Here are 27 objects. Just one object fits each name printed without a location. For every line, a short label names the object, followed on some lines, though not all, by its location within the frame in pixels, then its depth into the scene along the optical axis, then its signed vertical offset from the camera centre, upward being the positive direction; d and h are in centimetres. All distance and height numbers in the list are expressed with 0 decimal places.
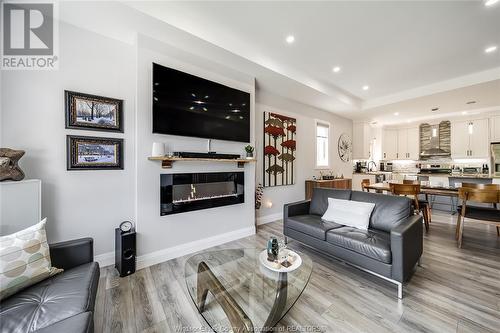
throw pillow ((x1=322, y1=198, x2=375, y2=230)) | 247 -63
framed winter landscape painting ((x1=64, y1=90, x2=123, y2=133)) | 220 +64
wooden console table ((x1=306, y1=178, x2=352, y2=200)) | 482 -46
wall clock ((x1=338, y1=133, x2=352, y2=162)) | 609 +60
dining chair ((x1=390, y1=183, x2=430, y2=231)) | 338 -46
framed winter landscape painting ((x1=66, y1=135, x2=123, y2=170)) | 221 +15
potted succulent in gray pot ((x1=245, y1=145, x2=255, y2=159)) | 328 +27
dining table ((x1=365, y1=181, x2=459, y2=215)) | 335 -43
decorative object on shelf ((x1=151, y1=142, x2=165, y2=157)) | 244 +20
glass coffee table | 126 -97
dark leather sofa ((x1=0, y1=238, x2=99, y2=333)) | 100 -81
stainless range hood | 616 +86
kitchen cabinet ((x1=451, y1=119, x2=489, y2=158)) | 547 +79
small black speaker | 216 -97
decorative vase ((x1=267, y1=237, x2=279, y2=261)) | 177 -78
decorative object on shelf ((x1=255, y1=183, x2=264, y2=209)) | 381 -59
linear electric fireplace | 259 -37
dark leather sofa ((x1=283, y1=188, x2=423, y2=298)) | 186 -79
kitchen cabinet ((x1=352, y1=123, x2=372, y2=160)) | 632 +83
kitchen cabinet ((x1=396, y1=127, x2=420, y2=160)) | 677 +79
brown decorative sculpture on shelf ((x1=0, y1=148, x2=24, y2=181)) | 169 +1
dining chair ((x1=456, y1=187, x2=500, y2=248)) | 269 -68
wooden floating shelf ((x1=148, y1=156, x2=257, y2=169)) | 244 +8
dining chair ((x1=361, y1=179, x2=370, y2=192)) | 449 -40
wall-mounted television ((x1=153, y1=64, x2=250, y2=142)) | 254 +86
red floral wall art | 416 +38
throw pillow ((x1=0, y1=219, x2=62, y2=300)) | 118 -61
